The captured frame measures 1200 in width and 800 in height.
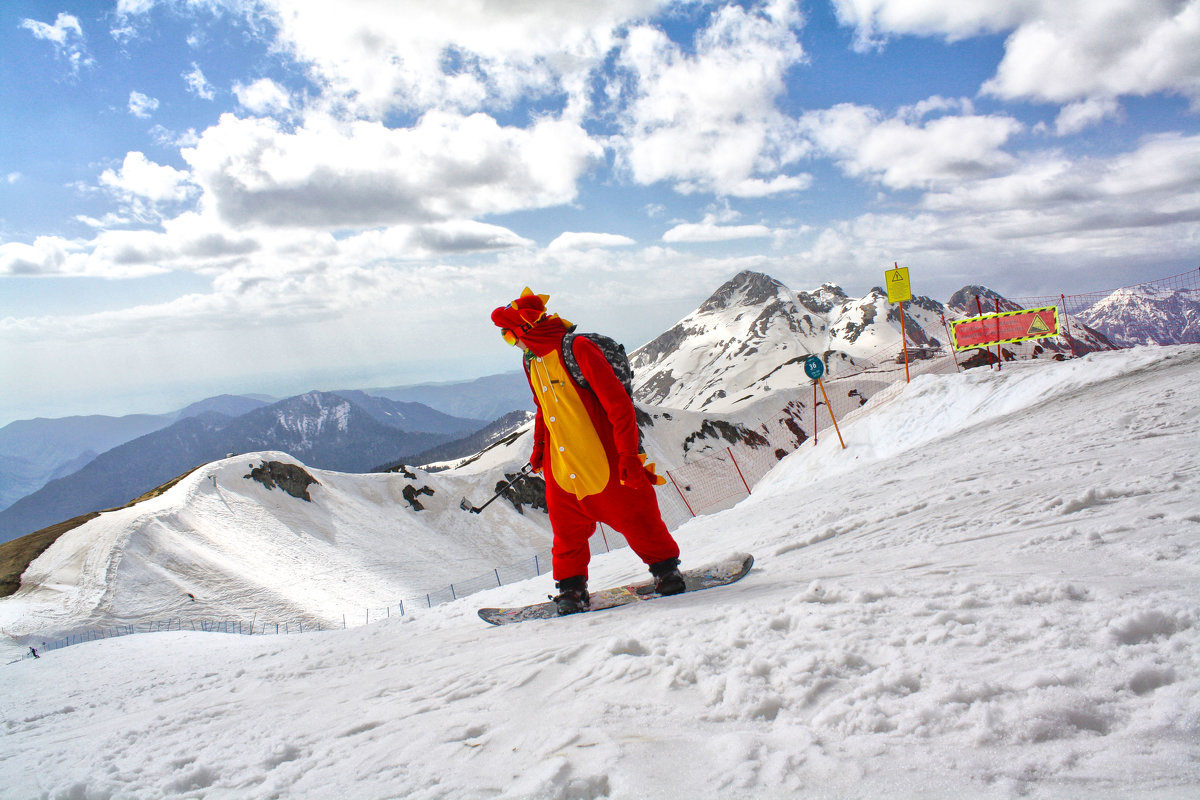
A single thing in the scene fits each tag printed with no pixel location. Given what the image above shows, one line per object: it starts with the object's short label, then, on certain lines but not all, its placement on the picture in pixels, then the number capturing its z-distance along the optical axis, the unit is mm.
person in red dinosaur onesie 5309
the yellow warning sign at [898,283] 16094
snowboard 5344
